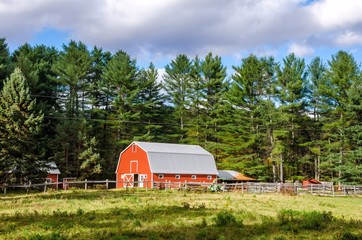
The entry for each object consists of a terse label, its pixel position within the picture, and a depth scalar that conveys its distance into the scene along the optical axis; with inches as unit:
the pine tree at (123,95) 2524.6
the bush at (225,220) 596.8
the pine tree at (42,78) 2202.3
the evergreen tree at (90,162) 2223.2
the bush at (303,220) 590.6
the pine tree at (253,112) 2390.5
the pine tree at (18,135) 1553.9
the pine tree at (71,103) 2253.9
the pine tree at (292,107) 2356.1
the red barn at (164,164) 2021.4
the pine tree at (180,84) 2721.5
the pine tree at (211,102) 2597.4
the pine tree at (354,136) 2029.5
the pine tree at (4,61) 2140.7
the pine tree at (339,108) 2145.7
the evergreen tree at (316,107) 2380.3
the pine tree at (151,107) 2591.0
